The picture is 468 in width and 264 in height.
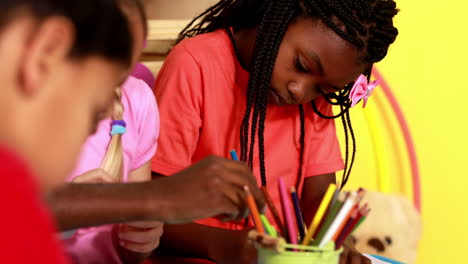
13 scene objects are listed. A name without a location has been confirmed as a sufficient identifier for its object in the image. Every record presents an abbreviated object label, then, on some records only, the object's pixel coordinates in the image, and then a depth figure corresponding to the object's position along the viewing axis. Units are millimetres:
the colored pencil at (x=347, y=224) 1375
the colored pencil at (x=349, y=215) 1378
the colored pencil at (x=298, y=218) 1429
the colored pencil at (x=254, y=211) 1353
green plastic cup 1328
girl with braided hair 1755
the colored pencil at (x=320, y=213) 1388
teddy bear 2456
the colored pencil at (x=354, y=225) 1379
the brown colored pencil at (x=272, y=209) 1405
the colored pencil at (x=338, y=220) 1364
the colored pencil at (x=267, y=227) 1382
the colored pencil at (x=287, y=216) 1375
